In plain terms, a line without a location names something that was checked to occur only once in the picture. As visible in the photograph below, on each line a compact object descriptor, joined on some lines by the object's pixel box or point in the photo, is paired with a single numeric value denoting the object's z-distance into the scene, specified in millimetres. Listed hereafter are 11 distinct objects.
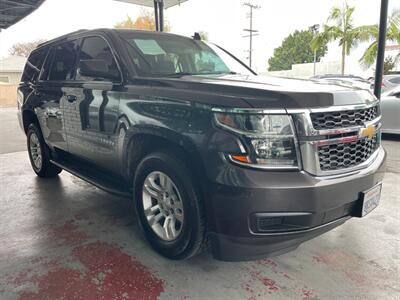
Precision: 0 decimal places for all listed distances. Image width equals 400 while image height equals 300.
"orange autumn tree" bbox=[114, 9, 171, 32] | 34375
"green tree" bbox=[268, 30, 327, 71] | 60250
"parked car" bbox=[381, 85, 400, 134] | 7582
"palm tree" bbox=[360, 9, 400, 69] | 17906
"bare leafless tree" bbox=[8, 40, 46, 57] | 52375
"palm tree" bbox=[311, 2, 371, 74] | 21656
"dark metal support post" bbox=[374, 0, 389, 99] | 5418
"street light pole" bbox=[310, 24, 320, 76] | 42369
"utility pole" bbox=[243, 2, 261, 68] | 45138
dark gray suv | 2059
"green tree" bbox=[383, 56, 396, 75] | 24141
